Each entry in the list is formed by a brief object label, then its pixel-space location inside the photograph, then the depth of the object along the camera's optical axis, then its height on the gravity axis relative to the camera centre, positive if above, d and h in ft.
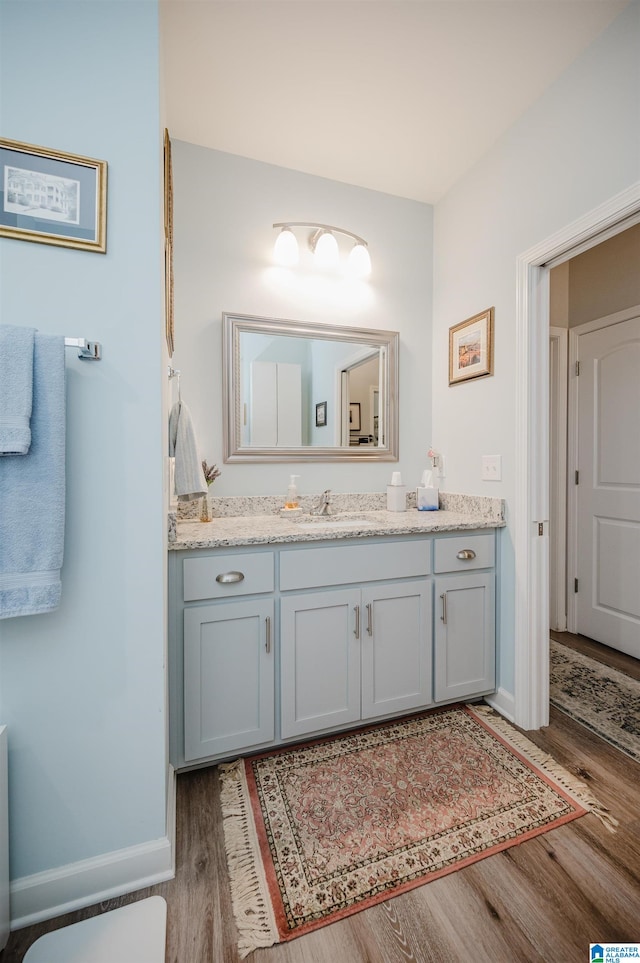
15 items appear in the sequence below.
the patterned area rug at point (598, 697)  5.93 -3.57
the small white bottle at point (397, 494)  7.55 -0.34
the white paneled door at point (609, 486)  8.13 -0.21
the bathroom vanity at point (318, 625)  4.99 -2.00
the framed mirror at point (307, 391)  6.93 +1.46
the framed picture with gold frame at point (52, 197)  3.36 +2.29
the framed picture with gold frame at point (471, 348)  6.72 +2.14
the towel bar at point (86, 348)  3.41 +1.05
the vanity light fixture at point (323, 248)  6.97 +3.85
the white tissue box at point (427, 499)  7.60 -0.43
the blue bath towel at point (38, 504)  3.23 -0.23
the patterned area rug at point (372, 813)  3.75 -3.67
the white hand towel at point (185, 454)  5.46 +0.27
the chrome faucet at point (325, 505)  7.18 -0.52
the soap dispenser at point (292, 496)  7.01 -0.36
